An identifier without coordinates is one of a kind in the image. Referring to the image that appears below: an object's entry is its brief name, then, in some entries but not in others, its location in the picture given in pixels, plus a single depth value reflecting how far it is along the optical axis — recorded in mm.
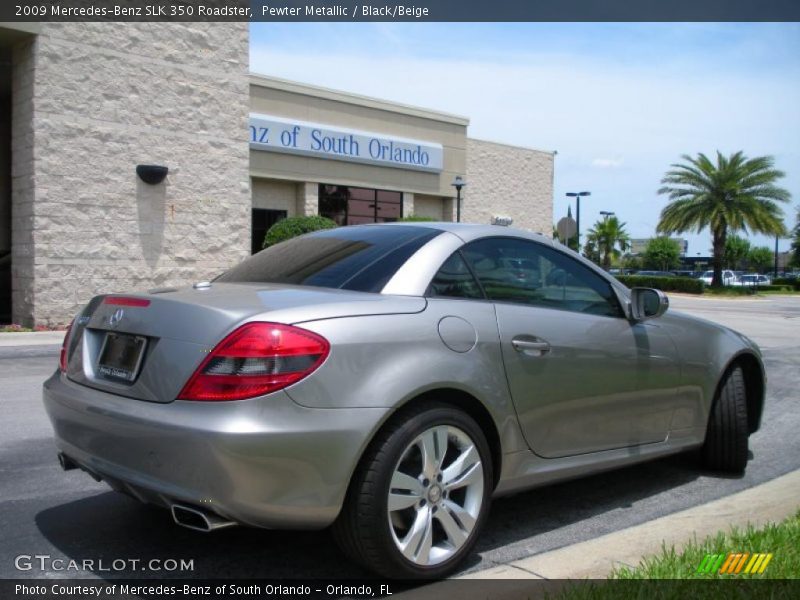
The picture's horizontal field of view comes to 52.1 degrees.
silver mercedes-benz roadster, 3012
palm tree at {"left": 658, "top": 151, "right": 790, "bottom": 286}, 44031
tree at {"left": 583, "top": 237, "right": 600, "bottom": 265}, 75562
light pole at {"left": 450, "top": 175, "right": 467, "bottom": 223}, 26906
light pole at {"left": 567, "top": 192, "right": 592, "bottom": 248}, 46750
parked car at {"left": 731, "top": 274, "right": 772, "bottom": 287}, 58950
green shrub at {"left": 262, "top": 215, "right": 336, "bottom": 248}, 19656
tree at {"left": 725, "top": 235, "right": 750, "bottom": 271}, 96250
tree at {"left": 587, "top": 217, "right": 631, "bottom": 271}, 73044
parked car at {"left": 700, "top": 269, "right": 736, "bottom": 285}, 56906
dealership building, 14578
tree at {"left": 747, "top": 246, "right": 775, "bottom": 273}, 112619
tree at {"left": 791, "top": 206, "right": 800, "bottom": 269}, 69625
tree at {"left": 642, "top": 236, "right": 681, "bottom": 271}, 90312
